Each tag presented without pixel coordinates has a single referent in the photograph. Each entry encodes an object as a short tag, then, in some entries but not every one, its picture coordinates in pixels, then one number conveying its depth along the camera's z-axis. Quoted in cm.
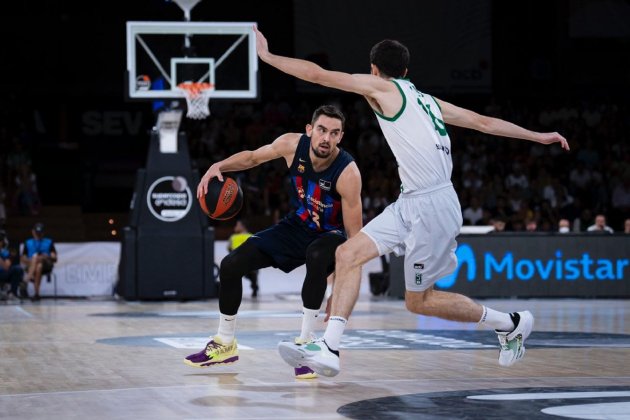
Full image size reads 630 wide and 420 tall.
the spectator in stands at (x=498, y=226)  2055
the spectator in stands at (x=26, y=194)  2373
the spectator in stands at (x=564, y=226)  2091
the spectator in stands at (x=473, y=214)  2322
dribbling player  789
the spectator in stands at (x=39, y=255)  1967
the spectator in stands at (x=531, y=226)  2108
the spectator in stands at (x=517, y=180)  2488
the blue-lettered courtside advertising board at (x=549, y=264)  1978
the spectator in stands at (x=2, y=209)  2151
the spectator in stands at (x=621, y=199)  2453
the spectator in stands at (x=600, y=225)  2050
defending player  709
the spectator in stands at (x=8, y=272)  1936
